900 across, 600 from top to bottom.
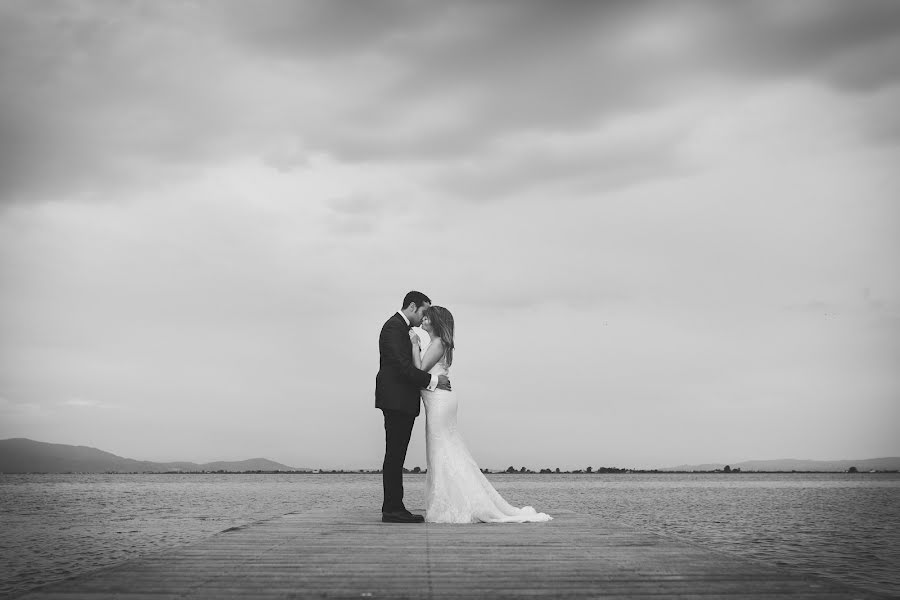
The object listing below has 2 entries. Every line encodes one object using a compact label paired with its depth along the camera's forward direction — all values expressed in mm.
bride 9797
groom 9531
